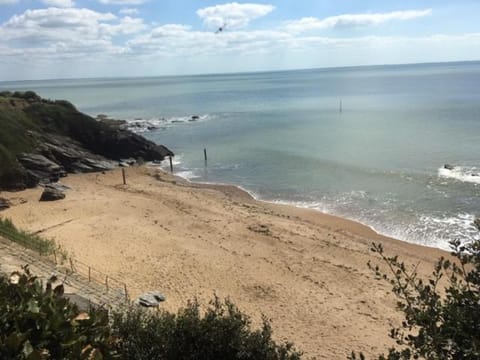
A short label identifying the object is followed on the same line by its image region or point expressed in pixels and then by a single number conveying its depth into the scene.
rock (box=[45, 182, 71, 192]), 32.17
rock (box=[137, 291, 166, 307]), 14.99
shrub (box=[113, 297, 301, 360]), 7.65
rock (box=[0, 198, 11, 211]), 28.48
